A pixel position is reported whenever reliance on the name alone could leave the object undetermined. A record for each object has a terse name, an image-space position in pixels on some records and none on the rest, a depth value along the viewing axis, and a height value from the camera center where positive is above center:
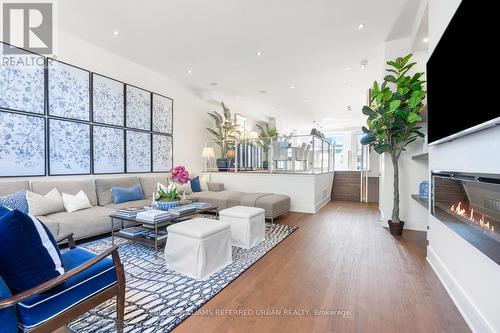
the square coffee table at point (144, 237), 2.74 -0.90
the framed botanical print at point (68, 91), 3.62 +1.22
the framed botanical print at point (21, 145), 3.14 +0.27
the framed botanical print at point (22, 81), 3.14 +1.18
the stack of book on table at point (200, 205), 3.41 -0.62
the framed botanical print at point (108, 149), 4.23 +0.29
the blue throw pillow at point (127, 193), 4.05 -0.53
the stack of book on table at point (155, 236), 2.85 -0.91
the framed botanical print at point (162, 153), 5.39 +0.28
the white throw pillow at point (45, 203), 3.00 -0.53
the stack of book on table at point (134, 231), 2.96 -0.89
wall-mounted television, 1.31 +0.65
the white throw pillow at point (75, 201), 3.36 -0.56
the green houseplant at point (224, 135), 6.83 +0.92
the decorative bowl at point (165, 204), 3.15 -0.55
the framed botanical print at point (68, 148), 3.64 +0.28
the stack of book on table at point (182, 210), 3.03 -0.62
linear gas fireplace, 1.40 -0.32
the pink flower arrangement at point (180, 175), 3.30 -0.15
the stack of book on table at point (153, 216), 2.76 -0.63
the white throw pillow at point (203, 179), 6.17 -0.43
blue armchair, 1.09 -0.73
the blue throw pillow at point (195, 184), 5.63 -0.49
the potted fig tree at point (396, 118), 3.35 +0.73
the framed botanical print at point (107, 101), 4.21 +1.22
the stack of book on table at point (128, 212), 2.97 -0.63
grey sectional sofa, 3.00 -0.68
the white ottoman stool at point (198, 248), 2.30 -0.87
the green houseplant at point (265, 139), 6.72 +0.73
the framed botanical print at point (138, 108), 4.81 +1.22
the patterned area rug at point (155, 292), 1.65 -1.14
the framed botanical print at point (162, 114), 5.40 +1.23
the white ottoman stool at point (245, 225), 3.10 -0.83
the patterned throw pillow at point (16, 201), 2.61 -0.43
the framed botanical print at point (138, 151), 4.81 +0.28
